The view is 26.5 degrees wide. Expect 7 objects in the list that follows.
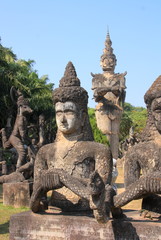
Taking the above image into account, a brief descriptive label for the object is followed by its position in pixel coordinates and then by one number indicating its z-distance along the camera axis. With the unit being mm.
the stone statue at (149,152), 4055
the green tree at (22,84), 21047
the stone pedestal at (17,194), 8719
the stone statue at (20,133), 9492
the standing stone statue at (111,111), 19300
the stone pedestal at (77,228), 3832
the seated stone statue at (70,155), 3986
